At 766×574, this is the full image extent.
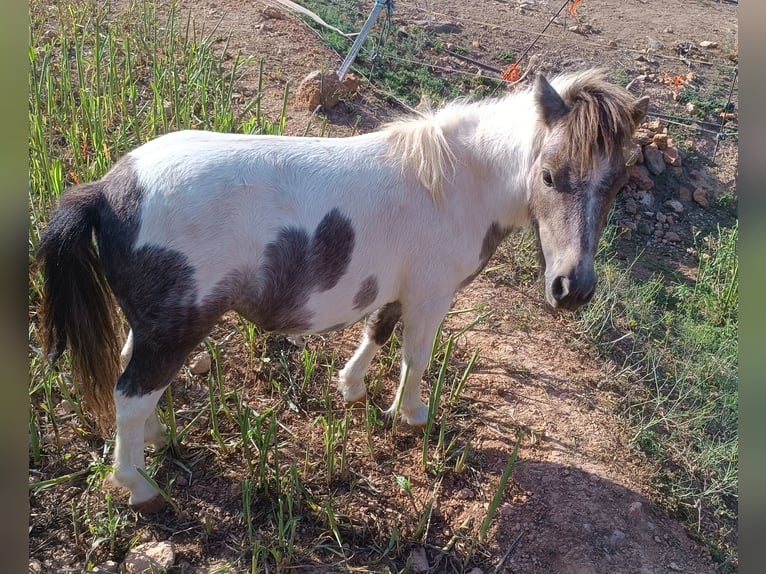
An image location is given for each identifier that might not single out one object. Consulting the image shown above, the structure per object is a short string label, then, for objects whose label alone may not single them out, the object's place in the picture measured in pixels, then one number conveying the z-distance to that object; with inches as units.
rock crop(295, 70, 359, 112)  214.4
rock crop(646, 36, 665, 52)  306.3
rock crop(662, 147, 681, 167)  244.5
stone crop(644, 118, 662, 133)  251.0
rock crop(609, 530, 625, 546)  108.0
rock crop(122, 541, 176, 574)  90.7
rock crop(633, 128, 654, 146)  246.8
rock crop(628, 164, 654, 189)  236.9
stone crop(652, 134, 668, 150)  244.8
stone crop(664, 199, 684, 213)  235.8
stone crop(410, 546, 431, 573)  100.8
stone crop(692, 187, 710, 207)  239.5
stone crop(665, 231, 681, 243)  226.4
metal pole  201.5
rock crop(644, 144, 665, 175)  241.3
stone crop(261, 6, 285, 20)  265.7
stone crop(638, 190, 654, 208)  234.4
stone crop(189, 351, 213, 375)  125.6
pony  83.4
